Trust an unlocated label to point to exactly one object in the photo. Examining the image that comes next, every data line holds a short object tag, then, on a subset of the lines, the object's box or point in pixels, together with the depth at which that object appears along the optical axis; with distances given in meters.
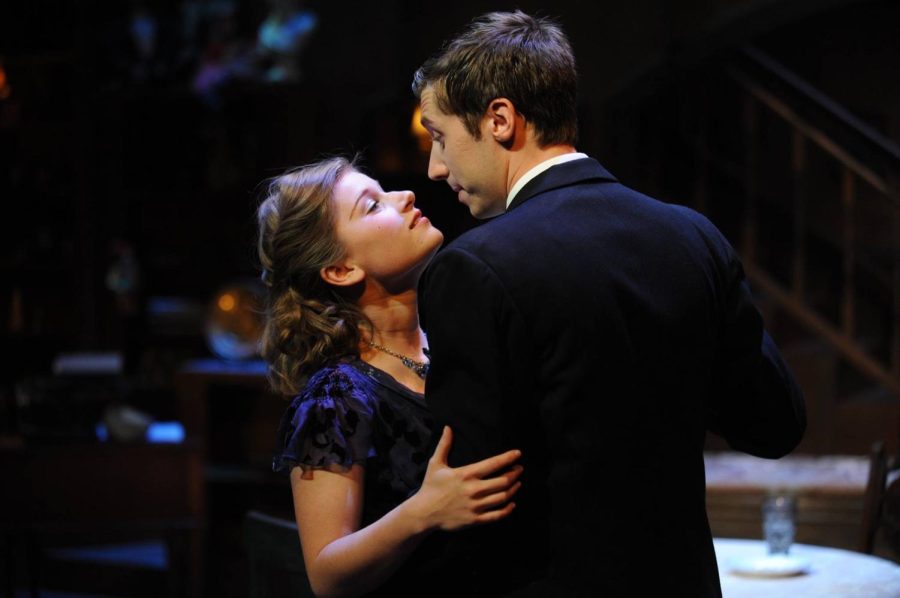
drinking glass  5.27
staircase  10.65
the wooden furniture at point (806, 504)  9.71
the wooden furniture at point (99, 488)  9.91
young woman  3.33
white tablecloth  4.69
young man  2.77
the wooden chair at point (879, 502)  6.11
